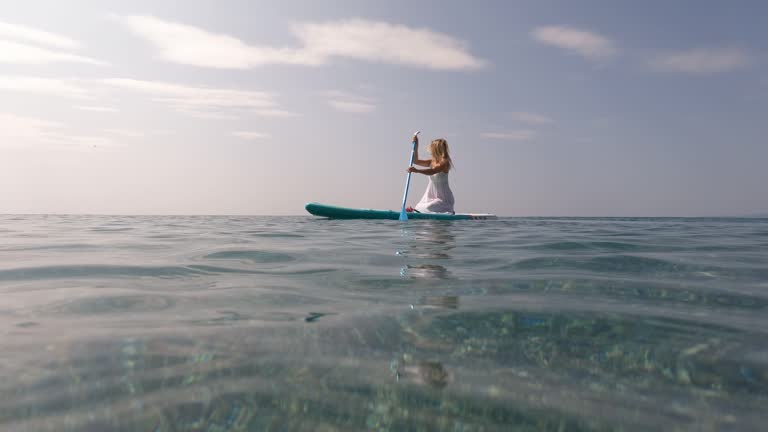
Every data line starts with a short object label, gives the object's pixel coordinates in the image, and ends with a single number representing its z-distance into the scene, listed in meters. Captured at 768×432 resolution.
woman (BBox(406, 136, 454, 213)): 11.32
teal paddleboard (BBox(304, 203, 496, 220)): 11.27
